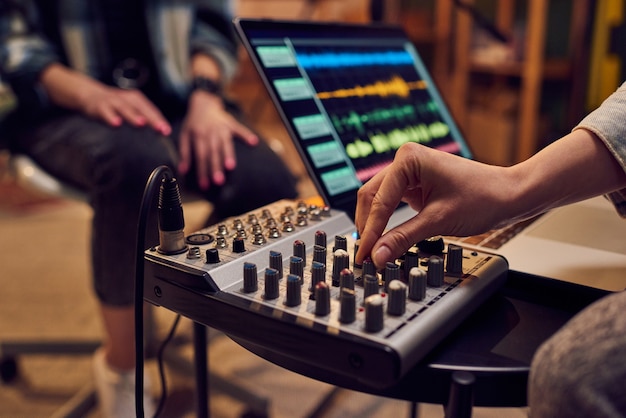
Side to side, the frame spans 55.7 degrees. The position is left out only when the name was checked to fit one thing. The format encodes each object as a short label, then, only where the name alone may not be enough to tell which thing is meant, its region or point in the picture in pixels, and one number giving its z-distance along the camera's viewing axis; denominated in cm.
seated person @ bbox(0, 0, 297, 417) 93
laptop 63
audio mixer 43
